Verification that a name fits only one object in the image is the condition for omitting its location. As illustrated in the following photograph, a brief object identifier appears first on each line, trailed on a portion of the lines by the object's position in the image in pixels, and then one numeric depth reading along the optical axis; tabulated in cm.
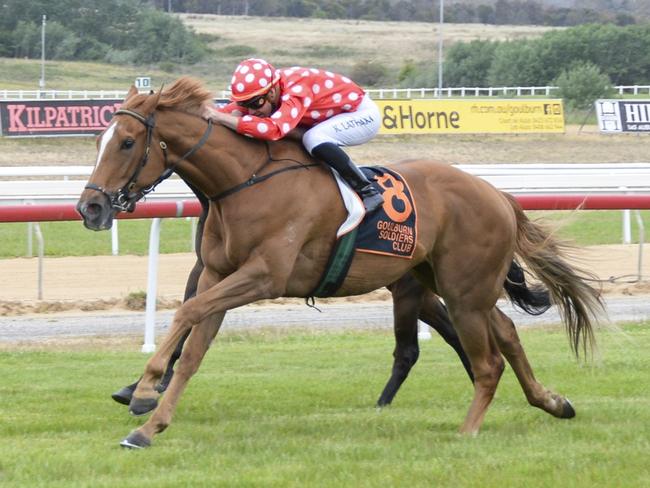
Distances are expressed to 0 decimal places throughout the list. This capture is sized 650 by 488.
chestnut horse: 1087
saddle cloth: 1174
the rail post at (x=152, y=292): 1717
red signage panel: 6569
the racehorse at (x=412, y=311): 1342
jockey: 1150
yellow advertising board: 7150
